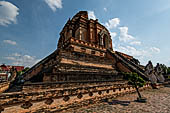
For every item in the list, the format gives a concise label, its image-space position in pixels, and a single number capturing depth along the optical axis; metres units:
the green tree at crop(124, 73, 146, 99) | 7.27
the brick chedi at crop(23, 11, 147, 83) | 7.33
